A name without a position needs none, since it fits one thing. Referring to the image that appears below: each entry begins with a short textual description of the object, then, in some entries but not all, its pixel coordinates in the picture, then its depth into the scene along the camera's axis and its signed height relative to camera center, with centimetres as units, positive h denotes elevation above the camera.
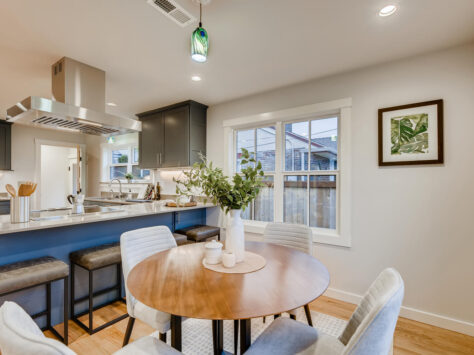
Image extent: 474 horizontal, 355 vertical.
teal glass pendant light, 153 +88
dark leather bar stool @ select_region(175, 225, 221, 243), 300 -73
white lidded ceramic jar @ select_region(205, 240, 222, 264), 142 -46
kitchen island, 185 -56
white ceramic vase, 147 -37
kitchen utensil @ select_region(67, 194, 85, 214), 268 -31
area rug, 184 -135
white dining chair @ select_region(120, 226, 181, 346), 138 -57
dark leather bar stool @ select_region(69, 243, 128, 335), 198 -74
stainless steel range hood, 207 +66
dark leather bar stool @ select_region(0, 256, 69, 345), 157 -69
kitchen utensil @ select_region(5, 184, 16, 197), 186 -10
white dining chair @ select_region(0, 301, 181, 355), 56 -40
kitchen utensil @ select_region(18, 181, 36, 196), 188 -9
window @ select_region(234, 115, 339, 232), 287 +6
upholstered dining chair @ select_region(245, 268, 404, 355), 75 -59
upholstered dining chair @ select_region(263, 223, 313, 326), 206 -54
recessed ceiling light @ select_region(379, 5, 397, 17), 165 +119
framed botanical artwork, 217 +42
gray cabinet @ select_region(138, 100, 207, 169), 363 +70
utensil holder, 188 -26
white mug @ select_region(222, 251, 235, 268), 137 -49
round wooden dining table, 94 -53
